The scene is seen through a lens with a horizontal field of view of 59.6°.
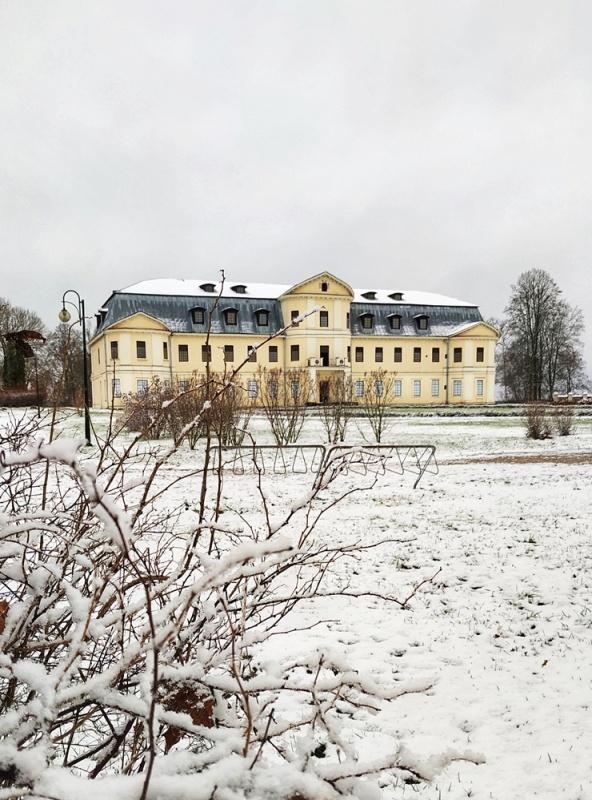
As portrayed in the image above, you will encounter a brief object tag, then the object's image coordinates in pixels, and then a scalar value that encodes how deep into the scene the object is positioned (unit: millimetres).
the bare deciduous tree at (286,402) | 15508
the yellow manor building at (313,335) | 39688
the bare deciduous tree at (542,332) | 46562
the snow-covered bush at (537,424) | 17569
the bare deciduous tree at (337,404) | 15128
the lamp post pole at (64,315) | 11806
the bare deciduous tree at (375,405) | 15673
